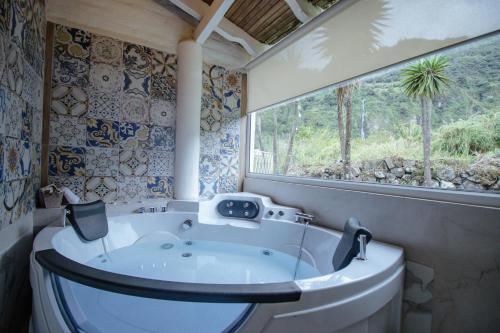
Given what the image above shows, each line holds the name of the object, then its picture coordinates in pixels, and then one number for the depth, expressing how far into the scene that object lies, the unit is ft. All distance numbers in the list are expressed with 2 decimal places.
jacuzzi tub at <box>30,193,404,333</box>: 2.55
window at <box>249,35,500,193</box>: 3.90
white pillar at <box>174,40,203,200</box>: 7.98
